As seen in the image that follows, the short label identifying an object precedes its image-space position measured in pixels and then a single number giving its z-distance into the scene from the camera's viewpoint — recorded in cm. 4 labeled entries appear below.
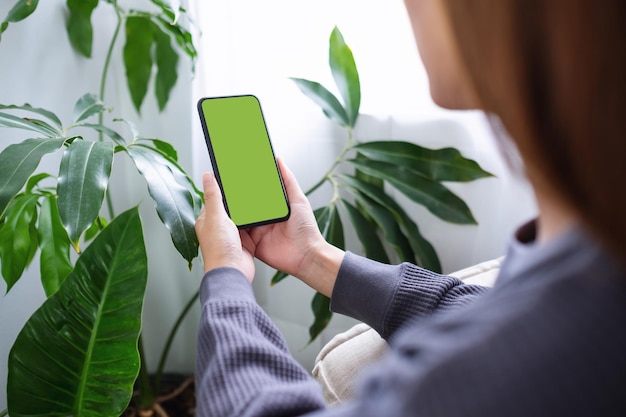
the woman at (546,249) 26
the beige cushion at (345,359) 71
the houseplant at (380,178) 105
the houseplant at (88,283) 63
